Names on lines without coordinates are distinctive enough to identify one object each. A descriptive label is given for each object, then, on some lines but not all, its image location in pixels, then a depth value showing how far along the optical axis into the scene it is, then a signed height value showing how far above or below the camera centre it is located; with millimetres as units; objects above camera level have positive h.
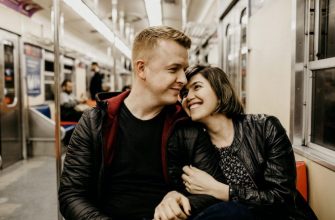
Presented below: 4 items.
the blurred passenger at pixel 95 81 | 8274 +344
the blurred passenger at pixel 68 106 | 6957 -282
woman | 1464 -308
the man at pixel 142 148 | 1481 -261
